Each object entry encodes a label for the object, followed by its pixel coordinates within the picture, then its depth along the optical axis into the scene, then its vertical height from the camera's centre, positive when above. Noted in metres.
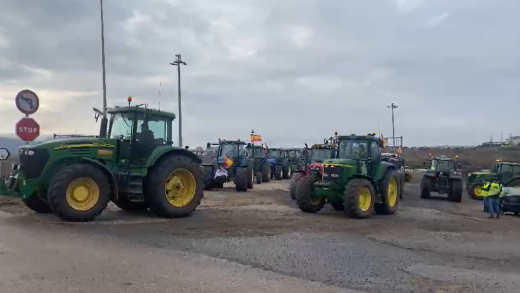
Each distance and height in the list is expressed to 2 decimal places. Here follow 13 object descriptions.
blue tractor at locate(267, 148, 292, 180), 33.56 -0.51
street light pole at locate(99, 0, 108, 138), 23.33 +4.45
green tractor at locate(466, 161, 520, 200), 24.16 -1.05
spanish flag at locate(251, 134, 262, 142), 37.99 +1.26
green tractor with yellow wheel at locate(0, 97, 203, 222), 10.96 -0.33
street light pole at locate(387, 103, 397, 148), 62.32 +5.33
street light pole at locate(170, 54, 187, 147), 35.97 +5.94
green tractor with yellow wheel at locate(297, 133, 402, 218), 14.29 -0.78
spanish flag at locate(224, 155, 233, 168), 23.22 -0.24
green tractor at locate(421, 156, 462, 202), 23.06 -1.09
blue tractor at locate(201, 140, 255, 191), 22.43 -0.50
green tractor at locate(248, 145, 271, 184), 28.96 -0.45
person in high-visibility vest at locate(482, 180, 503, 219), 16.52 -1.34
